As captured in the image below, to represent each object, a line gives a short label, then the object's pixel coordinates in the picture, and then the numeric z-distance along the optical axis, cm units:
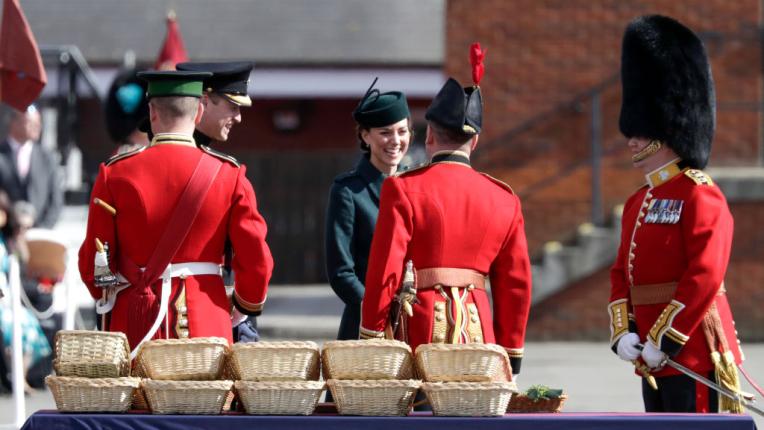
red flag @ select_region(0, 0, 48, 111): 1716
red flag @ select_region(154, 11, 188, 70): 2678
